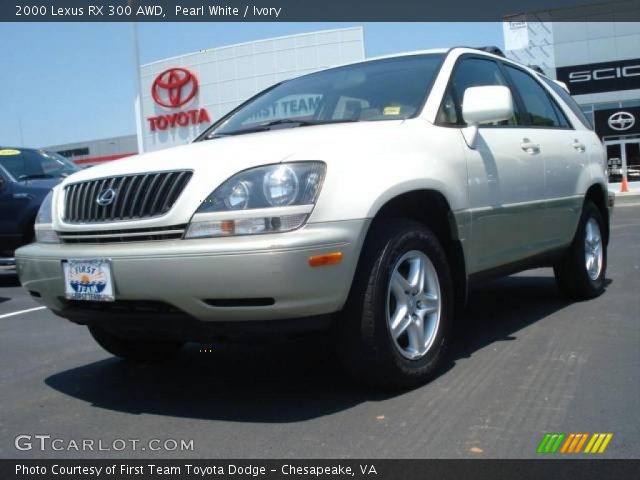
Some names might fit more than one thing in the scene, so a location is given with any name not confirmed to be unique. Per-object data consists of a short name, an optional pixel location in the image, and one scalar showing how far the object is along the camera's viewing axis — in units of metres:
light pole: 20.23
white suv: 2.71
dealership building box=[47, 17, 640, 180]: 28.53
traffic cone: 23.18
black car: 8.21
